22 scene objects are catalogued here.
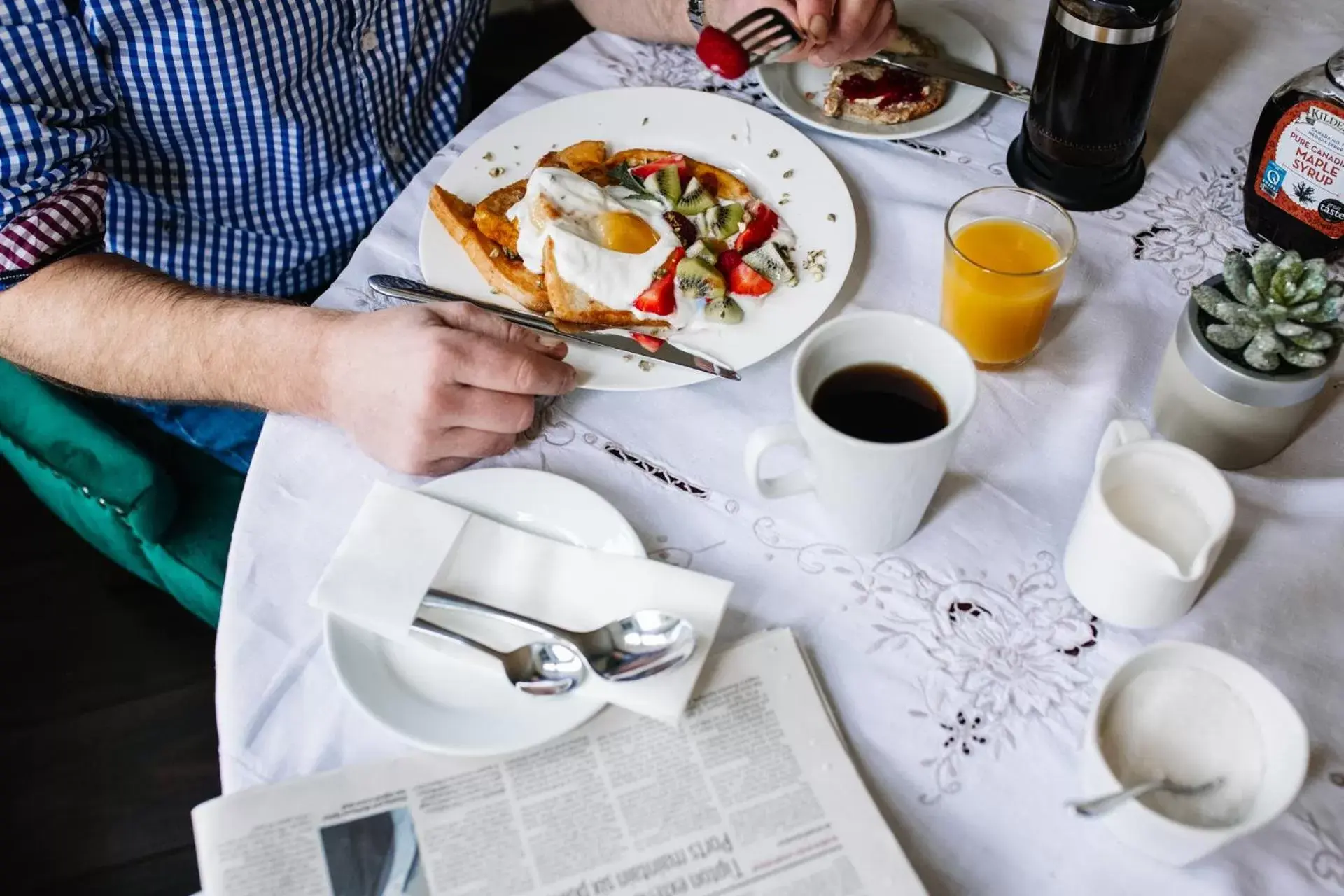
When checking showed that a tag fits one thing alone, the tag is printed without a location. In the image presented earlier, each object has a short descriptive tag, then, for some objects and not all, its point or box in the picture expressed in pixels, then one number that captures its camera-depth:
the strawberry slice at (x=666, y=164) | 1.16
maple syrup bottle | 0.99
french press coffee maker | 0.98
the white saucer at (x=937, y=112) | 1.23
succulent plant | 0.83
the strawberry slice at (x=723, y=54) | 1.21
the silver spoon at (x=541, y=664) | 0.81
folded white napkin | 0.83
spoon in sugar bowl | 0.70
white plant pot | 0.85
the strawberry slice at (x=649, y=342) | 1.02
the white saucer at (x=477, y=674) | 0.79
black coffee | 0.85
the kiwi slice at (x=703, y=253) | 1.08
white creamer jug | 0.78
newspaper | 0.74
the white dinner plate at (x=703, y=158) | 1.03
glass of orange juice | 0.94
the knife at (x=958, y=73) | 1.23
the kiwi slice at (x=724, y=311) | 1.04
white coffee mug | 0.79
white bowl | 0.67
